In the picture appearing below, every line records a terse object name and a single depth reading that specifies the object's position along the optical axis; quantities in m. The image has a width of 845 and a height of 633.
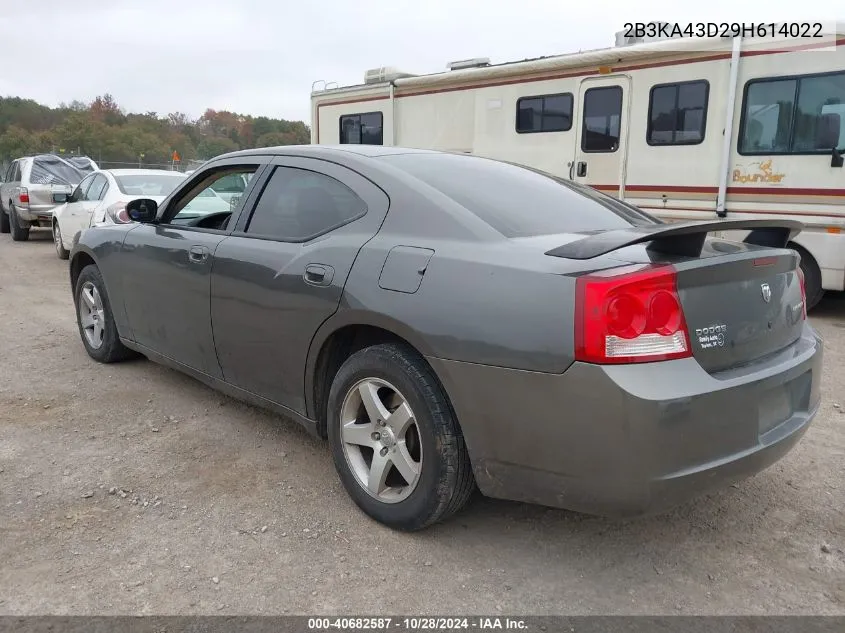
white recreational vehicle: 7.09
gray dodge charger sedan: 2.26
